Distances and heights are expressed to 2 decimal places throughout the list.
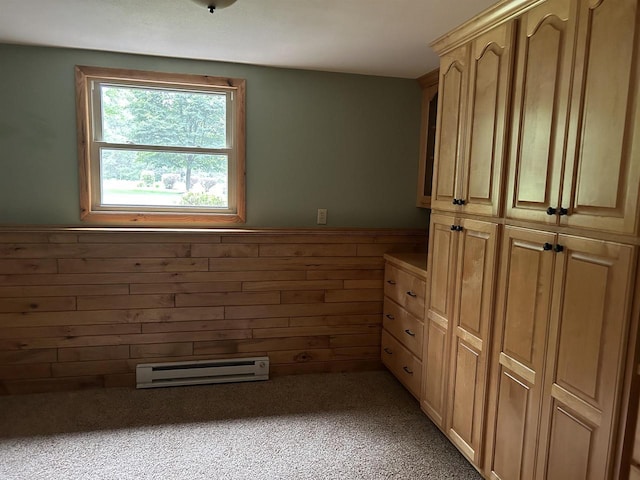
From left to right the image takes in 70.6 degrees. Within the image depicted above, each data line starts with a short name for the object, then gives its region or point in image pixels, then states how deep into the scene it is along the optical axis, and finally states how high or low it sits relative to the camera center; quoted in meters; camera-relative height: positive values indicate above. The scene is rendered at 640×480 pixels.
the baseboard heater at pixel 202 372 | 3.00 -1.26
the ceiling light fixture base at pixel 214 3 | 1.75 +0.71
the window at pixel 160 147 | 2.93 +0.25
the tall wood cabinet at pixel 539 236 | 1.39 -0.15
